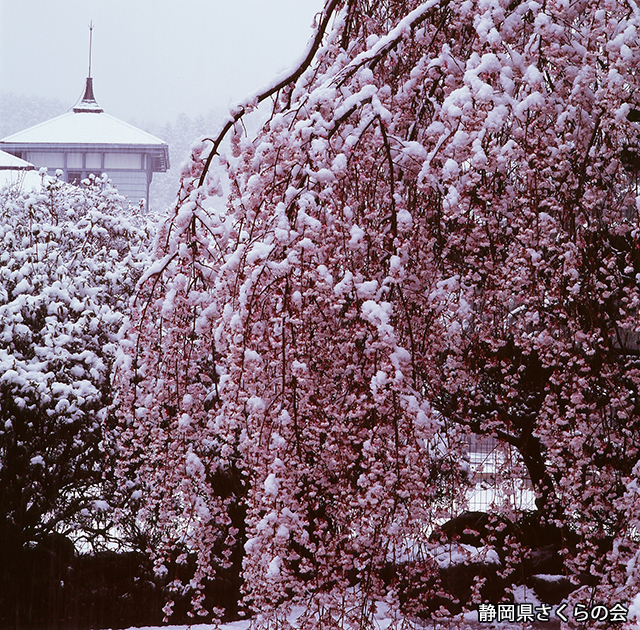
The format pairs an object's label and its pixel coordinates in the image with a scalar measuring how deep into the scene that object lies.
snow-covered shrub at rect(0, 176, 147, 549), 11.30
